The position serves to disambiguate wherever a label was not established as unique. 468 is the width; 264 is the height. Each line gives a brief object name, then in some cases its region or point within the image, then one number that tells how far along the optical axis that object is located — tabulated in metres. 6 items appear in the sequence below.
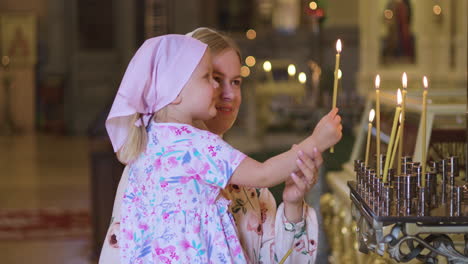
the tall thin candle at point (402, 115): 2.57
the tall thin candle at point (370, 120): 2.66
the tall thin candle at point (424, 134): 2.43
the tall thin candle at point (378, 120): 2.47
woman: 2.81
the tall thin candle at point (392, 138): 2.42
